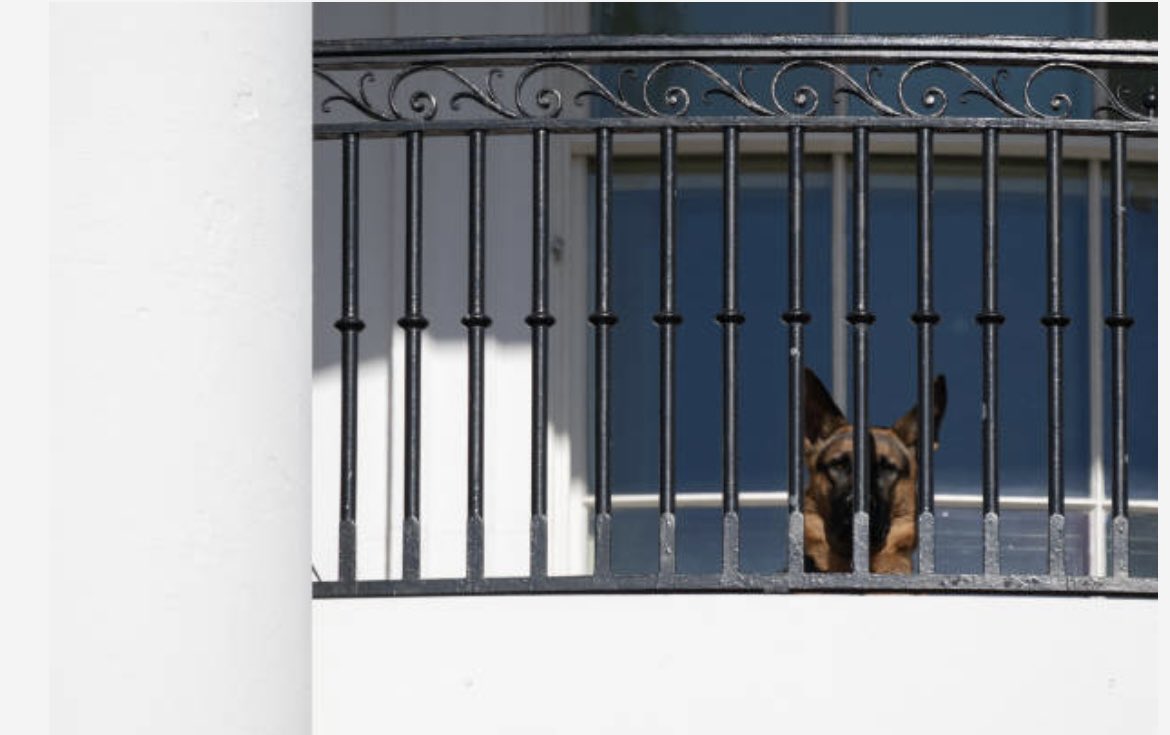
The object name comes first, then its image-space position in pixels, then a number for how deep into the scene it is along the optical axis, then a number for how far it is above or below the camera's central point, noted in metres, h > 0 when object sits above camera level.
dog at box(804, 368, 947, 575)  12.02 -0.07
